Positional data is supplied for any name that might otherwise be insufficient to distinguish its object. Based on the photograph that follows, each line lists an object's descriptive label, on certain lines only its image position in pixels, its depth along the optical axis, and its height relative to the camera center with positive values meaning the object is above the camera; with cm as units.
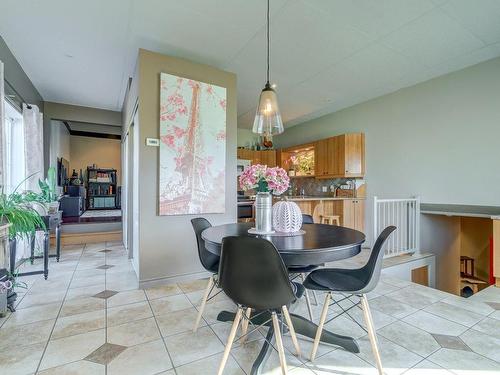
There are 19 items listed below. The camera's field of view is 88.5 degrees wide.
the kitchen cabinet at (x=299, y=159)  622 +73
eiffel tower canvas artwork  303 +49
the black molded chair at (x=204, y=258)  201 -62
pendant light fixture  233 +67
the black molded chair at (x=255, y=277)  133 -49
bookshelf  949 -13
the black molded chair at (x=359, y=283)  160 -65
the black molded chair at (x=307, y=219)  278 -35
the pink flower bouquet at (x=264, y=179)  205 +6
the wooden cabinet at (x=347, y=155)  497 +63
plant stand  343 -58
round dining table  148 -36
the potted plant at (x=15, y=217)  230 -30
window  368 +53
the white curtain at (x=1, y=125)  259 +61
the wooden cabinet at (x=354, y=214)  486 -52
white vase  201 -24
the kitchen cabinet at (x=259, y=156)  667 +82
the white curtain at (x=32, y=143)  377 +64
